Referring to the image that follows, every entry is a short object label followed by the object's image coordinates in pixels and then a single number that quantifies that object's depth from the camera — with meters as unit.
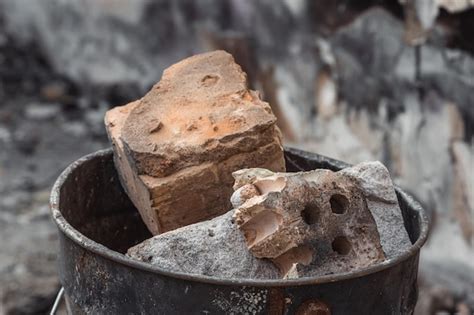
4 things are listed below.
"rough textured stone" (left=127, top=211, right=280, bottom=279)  1.50
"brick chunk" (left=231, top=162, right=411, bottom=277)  1.49
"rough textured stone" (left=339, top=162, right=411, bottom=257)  1.56
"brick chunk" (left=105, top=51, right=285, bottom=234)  1.56
